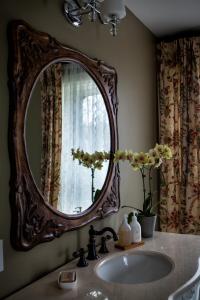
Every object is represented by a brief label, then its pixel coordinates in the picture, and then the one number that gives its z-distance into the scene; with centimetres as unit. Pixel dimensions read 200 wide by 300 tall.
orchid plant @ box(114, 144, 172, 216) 185
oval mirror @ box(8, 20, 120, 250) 127
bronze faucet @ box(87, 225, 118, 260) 158
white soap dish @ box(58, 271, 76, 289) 123
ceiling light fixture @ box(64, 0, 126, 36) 160
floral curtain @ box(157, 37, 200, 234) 273
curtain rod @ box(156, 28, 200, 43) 282
